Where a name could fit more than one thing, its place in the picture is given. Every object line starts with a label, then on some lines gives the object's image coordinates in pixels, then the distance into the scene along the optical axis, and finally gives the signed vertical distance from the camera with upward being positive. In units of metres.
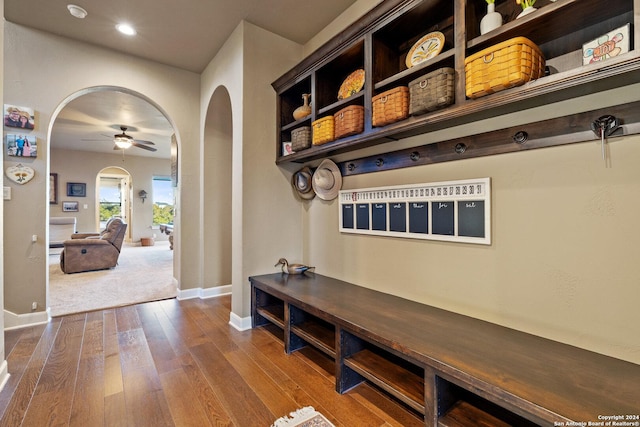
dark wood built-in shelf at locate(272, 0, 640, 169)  1.18 +0.85
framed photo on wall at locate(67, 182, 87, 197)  8.30 +0.74
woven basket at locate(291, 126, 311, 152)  2.51 +0.67
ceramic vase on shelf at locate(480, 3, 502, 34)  1.42 +0.95
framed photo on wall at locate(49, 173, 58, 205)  7.96 +0.72
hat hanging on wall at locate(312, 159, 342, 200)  2.60 +0.31
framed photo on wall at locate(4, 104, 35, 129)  2.75 +0.95
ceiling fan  6.02 +1.57
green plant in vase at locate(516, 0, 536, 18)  1.32 +0.99
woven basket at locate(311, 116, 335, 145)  2.25 +0.66
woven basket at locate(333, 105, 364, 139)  2.02 +0.66
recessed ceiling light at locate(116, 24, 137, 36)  2.86 +1.87
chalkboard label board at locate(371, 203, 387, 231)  2.23 -0.02
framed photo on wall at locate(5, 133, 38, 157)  2.78 +0.68
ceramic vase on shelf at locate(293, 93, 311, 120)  2.60 +0.94
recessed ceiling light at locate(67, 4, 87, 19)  2.58 +1.86
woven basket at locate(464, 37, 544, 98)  1.25 +0.66
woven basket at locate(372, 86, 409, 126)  1.73 +0.66
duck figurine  2.82 -0.53
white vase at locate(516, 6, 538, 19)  1.29 +0.93
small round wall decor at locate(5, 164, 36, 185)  2.79 +0.41
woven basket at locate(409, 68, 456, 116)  1.50 +0.66
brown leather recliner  5.17 -0.69
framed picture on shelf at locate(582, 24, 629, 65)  1.09 +0.66
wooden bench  0.99 -0.63
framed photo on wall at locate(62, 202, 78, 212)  8.24 +0.23
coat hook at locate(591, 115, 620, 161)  1.24 +0.38
